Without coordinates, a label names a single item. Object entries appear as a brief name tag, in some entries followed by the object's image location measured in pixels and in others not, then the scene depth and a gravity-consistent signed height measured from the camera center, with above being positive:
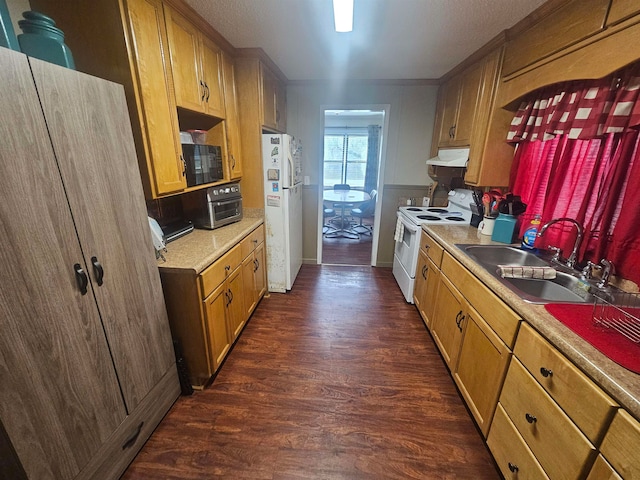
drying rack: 0.97 -0.58
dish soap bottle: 1.79 -0.45
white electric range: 2.64 -0.60
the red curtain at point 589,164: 1.26 +0.01
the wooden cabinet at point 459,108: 2.32 +0.53
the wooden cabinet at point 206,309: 1.55 -0.94
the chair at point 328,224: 5.28 -1.31
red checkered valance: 1.26 +0.31
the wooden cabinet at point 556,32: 1.29 +0.72
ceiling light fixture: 1.42 +0.82
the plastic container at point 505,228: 1.93 -0.46
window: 6.54 +0.13
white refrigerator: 2.54 -0.46
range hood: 2.43 +0.05
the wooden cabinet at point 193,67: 1.59 +0.60
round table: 4.99 -0.71
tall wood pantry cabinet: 0.82 -0.44
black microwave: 1.81 -0.03
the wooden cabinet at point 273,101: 2.50 +0.60
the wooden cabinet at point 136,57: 1.26 +0.49
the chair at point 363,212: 5.31 -1.03
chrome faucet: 1.42 -0.42
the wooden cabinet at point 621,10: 1.12 +0.66
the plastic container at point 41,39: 1.01 +0.44
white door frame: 3.27 -0.10
